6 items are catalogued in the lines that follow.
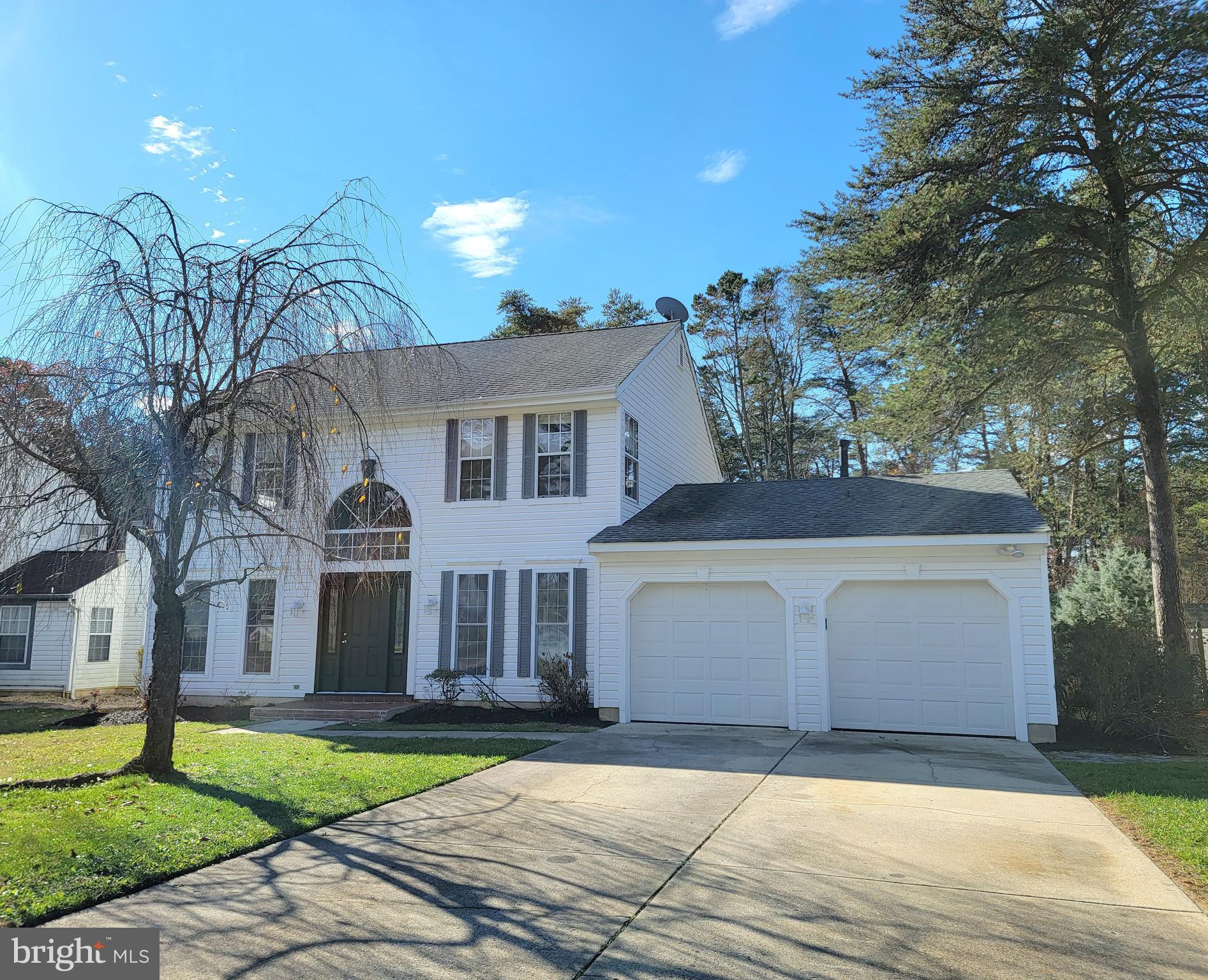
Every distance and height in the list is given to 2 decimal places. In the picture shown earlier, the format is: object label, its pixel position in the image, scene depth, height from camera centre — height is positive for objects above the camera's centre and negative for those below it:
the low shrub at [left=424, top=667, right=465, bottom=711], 13.38 -1.20
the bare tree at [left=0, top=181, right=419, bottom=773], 6.75 +2.14
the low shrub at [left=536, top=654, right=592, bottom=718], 12.61 -1.22
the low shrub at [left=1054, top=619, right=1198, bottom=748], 10.34 -0.95
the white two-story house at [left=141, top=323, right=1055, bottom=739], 11.10 +0.52
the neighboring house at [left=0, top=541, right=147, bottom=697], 17.27 -0.45
